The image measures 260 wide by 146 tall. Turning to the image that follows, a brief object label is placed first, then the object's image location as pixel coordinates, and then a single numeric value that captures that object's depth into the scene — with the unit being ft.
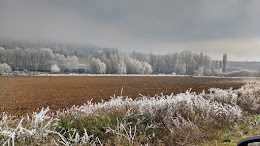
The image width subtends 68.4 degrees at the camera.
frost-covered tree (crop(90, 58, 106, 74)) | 152.05
